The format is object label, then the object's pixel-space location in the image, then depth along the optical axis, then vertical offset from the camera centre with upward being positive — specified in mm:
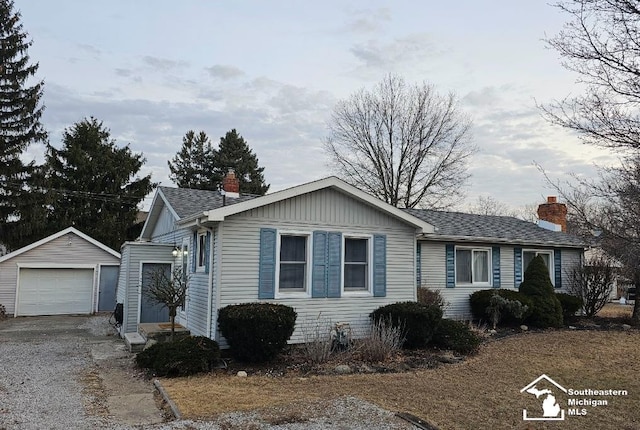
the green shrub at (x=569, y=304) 15398 -1304
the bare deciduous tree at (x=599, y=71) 5035 +2080
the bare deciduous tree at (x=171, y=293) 10133 -780
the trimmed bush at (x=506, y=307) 13859 -1278
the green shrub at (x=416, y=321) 10258 -1296
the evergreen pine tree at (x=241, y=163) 36375 +7065
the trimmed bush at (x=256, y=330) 8727 -1314
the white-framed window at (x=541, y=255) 16203 +168
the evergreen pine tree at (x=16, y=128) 22359 +5763
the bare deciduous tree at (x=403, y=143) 27344 +6675
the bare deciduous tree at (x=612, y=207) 4949 +603
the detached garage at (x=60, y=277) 18625 -925
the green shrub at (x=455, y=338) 10289 -1664
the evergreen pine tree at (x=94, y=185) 27234 +4060
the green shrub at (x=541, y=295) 14266 -990
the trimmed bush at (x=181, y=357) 8031 -1710
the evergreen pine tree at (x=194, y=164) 36772 +7018
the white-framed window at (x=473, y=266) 15070 -156
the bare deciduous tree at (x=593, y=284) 16312 -697
